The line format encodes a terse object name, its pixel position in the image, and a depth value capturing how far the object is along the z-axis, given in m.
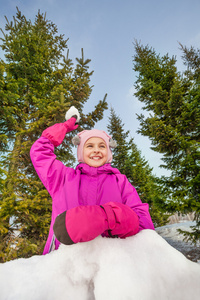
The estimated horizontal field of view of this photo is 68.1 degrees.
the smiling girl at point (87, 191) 0.98
